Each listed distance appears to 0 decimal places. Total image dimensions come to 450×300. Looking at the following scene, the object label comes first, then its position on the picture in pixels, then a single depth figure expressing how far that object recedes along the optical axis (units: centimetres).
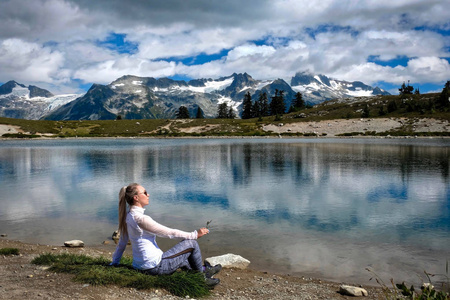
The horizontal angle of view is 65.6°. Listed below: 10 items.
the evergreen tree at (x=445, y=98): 13041
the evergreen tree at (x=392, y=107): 14112
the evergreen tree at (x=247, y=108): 18534
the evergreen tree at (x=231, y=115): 19038
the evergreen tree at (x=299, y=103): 18610
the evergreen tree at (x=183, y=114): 18825
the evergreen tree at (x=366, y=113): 13823
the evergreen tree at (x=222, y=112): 19444
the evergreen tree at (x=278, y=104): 17881
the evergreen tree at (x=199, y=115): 19566
